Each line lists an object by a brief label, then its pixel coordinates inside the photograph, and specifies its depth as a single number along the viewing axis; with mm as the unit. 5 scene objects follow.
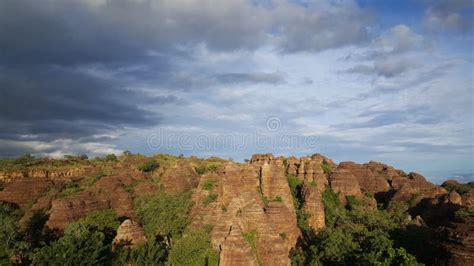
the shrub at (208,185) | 44438
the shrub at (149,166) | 70938
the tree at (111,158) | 85188
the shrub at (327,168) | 62906
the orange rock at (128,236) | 37719
